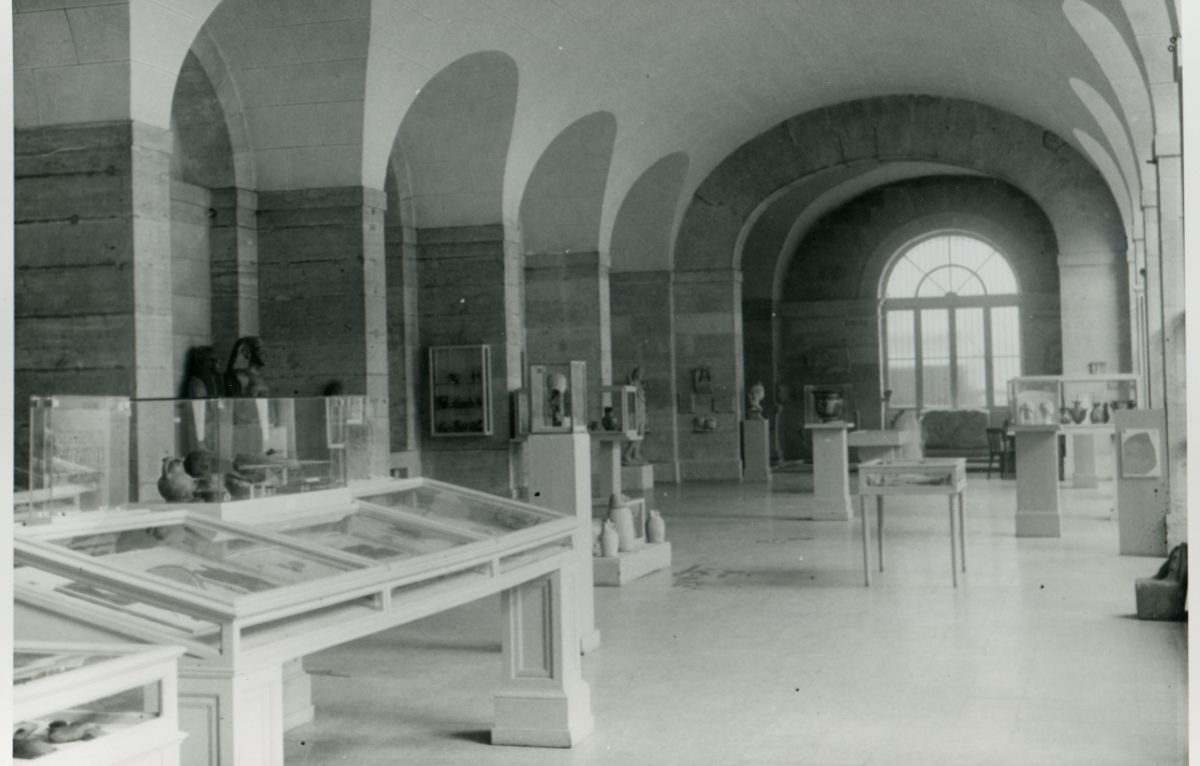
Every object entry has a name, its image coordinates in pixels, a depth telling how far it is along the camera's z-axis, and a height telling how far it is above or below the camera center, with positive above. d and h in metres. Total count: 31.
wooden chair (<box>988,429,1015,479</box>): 22.56 -0.81
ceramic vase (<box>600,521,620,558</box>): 10.91 -1.07
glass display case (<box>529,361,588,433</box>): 8.84 +0.09
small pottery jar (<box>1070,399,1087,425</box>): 16.34 -0.16
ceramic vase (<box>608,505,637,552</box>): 11.24 -0.93
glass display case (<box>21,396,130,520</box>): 5.05 -0.14
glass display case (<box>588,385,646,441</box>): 19.09 -0.02
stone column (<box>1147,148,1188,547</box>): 10.04 +0.68
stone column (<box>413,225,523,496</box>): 16.92 +1.23
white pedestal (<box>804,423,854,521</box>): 16.08 -0.82
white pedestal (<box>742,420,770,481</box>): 23.34 -0.72
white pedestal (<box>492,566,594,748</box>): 6.00 -1.16
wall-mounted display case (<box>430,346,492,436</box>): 17.06 +0.31
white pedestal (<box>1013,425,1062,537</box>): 13.54 -0.80
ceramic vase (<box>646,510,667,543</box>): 11.76 -1.04
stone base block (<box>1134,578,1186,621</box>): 8.72 -1.31
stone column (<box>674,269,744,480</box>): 23.53 +0.73
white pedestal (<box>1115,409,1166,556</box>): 11.66 -0.79
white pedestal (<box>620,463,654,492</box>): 21.95 -1.11
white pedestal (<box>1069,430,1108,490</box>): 19.53 -0.91
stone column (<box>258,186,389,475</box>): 13.49 +1.29
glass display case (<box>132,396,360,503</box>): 5.65 -0.13
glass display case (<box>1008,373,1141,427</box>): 13.72 +0.00
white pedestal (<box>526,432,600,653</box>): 8.25 -0.43
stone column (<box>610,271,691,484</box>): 23.14 +1.09
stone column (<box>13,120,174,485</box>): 9.85 +1.20
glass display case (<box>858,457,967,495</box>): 10.38 -0.57
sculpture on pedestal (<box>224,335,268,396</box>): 12.71 +0.48
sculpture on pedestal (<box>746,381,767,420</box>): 23.53 +0.14
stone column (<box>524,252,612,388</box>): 20.83 +1.61
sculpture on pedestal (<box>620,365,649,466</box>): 21.84 -0.58
